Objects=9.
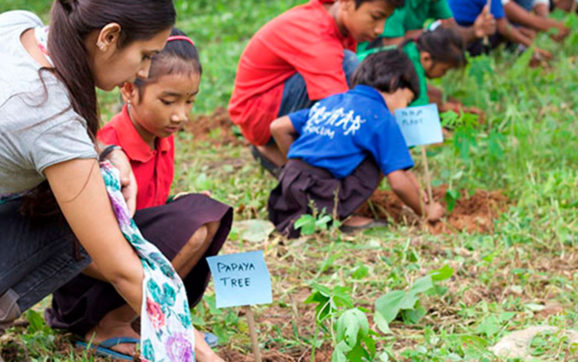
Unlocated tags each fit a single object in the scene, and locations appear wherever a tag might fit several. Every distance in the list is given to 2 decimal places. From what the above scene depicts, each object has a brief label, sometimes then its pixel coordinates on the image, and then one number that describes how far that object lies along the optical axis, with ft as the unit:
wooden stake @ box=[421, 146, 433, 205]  9.99
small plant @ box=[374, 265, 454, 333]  7.24
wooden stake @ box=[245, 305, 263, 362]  6.00
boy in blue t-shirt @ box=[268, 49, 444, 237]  9.95
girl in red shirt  6.74
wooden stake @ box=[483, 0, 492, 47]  16.35
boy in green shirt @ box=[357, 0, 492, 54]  14.94
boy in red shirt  10.82
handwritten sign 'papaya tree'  5.87
